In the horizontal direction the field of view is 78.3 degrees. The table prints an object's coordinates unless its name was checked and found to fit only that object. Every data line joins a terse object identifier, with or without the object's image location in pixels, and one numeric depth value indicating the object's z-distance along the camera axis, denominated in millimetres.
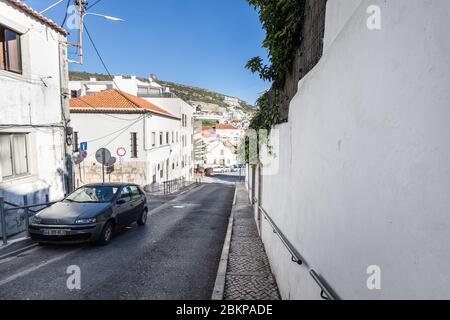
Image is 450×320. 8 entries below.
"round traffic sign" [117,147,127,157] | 22331
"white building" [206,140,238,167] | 71250
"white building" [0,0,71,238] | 8164
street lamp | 11961
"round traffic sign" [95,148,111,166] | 14627
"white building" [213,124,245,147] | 83675
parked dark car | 6605
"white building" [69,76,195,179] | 33938
